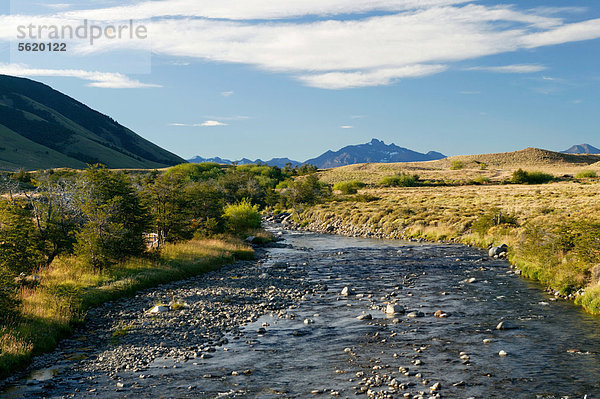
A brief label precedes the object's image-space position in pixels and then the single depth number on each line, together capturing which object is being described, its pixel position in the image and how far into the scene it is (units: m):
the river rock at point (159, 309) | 21.03
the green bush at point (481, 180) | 121.56
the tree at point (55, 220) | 27.02
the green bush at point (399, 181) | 126.94
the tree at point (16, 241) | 21.73
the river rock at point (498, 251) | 36.92
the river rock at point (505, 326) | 18.30
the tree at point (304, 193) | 82.50
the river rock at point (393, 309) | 21.06
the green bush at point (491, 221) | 45.78
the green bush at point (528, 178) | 117.06
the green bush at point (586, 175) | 125.31
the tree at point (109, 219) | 26.56
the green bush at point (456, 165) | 178.50
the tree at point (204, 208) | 43.09
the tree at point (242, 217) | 53.25
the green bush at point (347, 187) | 100.29
